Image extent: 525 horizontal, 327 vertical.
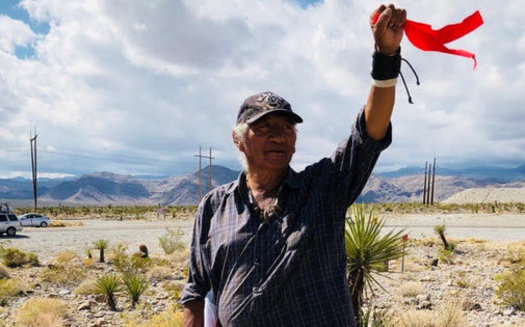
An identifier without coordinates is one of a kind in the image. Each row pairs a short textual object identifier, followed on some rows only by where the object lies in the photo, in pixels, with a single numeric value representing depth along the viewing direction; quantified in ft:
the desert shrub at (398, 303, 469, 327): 19.69
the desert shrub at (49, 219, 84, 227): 111.86
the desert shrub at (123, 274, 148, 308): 29.12
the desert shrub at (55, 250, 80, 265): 46.47
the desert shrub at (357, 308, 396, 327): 14.25
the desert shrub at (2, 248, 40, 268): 45.88
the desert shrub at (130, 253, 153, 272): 39.21
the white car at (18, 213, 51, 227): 111.45
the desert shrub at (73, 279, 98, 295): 32.48
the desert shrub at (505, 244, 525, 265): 39.32
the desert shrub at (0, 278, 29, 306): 30.45
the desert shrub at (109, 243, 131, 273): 38.30
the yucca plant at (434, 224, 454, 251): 48.66
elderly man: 5.86
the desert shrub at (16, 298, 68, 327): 24.04
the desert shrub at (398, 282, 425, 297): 29.45
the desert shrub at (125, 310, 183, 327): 19.84
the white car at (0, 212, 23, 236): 82.82
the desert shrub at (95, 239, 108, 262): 48.01
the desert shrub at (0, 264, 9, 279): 39.76
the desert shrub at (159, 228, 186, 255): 53.16
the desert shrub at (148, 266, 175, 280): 38.71
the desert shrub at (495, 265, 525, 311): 25.04
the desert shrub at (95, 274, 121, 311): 28.85
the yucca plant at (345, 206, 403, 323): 13.76
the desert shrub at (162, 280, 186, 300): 29.34
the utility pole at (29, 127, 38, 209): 193.55
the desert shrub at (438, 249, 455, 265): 43.03
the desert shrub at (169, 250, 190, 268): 45.92
